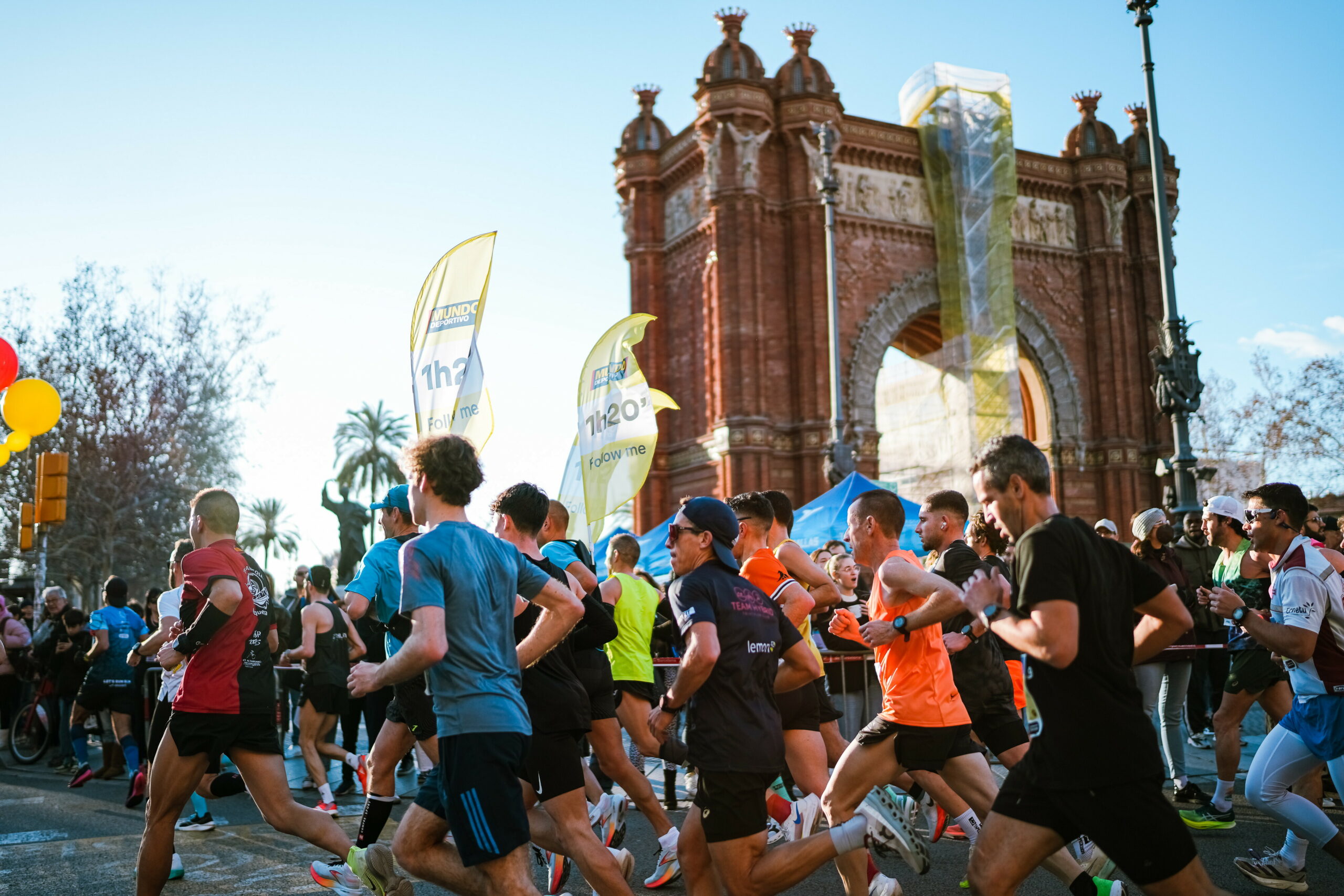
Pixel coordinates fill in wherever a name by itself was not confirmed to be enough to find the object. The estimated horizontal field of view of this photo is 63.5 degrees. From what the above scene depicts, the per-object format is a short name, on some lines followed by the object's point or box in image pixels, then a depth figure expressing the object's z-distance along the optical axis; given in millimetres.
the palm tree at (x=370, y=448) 63250
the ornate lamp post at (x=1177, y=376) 14930
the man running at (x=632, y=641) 8133
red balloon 12430
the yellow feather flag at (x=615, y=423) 12172
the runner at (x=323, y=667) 10438
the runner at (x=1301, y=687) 5516
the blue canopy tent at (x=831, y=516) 19438
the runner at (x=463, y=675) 3828
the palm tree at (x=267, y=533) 74375
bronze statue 34031
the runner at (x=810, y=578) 6688
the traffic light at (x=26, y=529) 15352
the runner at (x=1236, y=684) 7246
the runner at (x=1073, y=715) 3471
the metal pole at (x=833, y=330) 19984
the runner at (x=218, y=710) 5227
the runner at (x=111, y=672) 11945
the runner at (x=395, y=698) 5875
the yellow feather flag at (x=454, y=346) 9625
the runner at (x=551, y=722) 5090
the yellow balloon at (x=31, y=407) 12961
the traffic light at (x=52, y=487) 14383
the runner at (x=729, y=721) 4371
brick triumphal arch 30125
